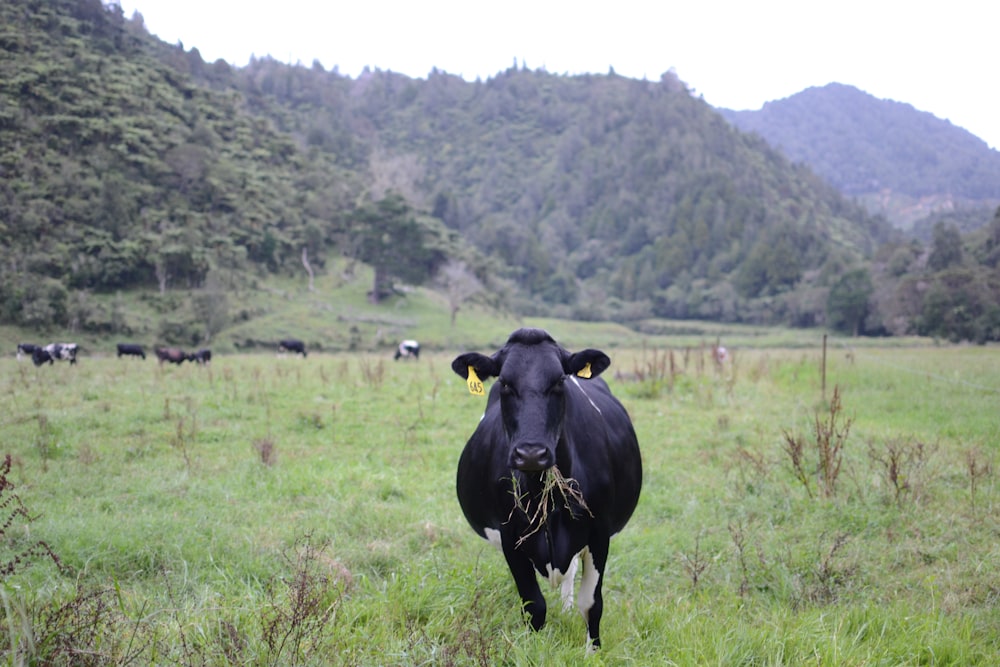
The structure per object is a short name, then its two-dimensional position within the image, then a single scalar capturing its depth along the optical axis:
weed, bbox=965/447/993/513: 5.92
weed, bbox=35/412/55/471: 7.58
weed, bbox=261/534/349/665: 2.96
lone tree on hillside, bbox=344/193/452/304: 52.44
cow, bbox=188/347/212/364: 23.81
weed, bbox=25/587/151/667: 2.81
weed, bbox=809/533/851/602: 4.38
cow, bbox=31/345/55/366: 20.26
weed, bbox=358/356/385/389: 14.97
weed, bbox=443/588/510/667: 3.09
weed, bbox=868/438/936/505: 6.05
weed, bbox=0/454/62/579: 3.08
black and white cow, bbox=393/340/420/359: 31.38
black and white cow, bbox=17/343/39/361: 23.19
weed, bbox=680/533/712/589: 4.43
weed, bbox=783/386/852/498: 6.30
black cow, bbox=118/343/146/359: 26.14
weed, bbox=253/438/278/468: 7.72
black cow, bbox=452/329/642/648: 3.42
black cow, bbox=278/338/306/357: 31.86
